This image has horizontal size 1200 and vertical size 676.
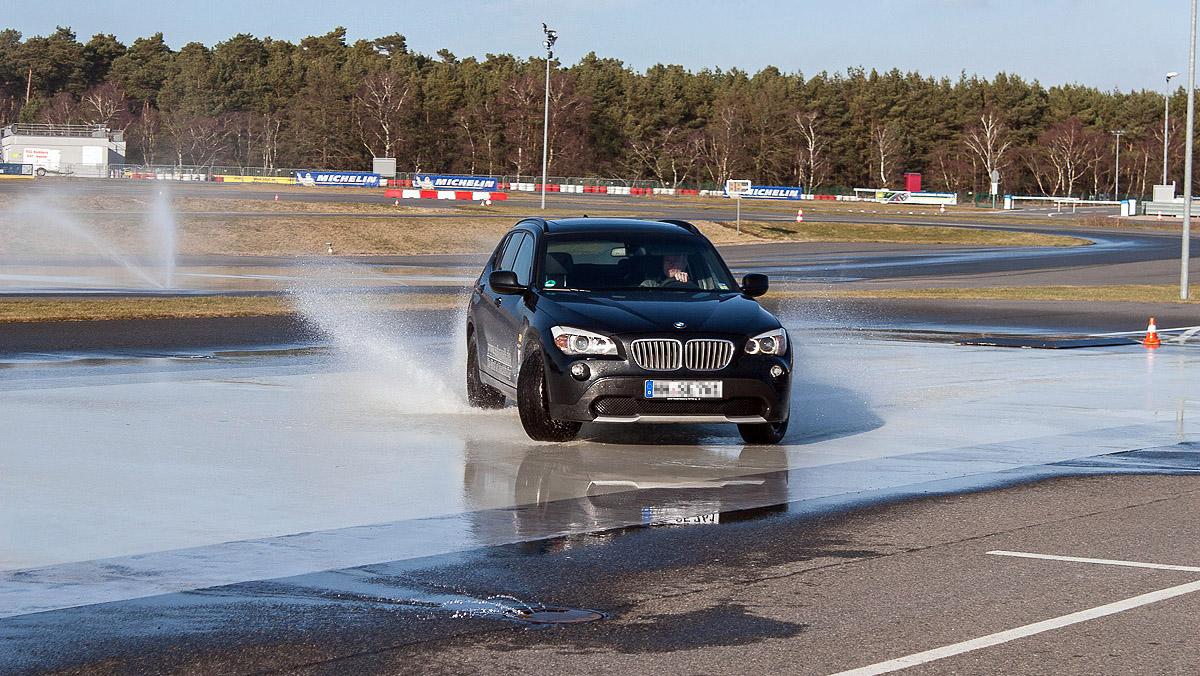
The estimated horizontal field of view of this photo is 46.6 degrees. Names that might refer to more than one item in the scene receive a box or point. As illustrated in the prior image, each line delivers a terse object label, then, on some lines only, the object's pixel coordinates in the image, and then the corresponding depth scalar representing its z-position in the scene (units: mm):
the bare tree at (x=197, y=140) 142875
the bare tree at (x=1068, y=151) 148875
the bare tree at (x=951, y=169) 150250
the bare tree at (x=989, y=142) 148625
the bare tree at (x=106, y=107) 155000
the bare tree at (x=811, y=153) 148500
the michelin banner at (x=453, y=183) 104438
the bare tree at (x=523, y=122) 139875
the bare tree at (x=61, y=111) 158375
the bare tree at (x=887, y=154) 149275
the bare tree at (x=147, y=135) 147375
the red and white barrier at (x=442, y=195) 78938
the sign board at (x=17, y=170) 100625
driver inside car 11547
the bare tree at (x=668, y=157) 147125
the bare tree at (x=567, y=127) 138500
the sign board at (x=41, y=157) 106062
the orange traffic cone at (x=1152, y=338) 19359
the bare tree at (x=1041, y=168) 152838
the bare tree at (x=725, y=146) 143875
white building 104125
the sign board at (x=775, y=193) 117375
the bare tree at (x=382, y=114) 138500
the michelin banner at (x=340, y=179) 105250
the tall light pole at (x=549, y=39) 68062
